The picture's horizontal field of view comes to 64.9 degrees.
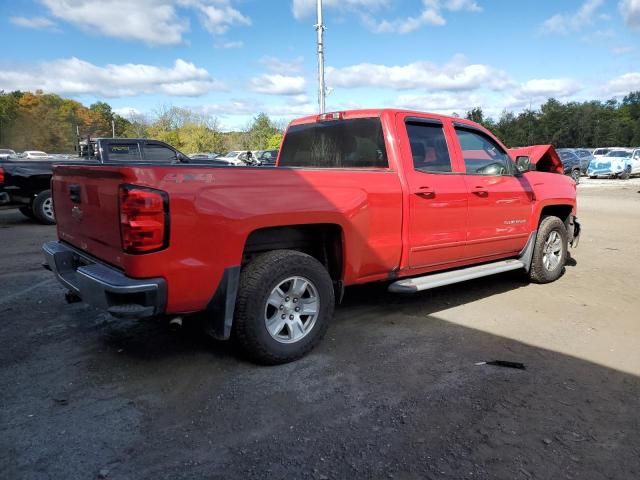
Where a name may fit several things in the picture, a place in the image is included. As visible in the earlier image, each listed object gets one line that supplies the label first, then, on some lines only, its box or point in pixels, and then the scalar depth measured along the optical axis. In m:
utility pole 16.80
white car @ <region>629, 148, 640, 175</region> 28.94
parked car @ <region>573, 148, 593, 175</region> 31.47
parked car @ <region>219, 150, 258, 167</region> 36.07
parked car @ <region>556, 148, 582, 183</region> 27.36
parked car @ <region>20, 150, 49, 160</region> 48.30
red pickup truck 3.06
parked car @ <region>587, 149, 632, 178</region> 28.34
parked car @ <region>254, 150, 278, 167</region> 27.67
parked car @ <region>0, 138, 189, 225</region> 10.30
